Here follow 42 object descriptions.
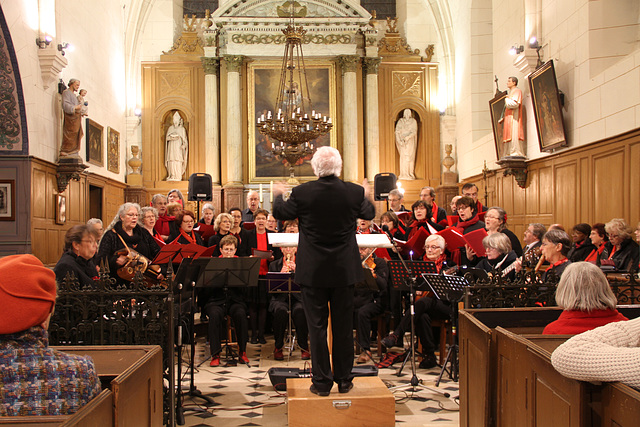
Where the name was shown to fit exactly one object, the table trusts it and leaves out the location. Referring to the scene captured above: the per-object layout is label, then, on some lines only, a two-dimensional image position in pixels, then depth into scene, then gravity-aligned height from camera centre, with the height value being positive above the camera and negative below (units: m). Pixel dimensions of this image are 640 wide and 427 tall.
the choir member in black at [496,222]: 6.12 -0.09
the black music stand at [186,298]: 4.18 -0.66
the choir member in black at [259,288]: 6.97 -0.85
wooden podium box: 3.73 -1.22
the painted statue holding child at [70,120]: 10.18 +1.66
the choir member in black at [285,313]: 6.15 -1.03
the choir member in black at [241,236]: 7.40 -0.26
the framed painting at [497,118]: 10.94 +1.76
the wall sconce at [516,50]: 9.91 +2.70
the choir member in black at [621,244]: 6.15 -0.34
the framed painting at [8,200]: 9.08 +0.27
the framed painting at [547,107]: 8.75 +1.58
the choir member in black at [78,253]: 4.27 -0.26
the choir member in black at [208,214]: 8.17 +0.02
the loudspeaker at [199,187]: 12.61 +0.61
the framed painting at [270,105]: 14.78 +2.71
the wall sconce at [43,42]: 9.58 +2.80
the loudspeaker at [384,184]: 13.27 +0.67
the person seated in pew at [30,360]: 1.84 -0.44
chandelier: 11.09 +1.63
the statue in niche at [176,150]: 14.92 +1.64
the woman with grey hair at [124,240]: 5.48 -0.22
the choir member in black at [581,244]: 6.55 -0.36
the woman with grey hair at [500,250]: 5.43 -0.34
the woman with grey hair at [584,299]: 2.60 -0.38
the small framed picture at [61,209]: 10.07 +0.14
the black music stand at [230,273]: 5.80 -0.56
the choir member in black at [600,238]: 6.71 -0.30
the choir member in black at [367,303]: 6.25 -0.95
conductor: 3.75 -0.26
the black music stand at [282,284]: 5.95 -0.70
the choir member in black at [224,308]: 6.04 -0.97
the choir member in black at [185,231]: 7.10 -0.18
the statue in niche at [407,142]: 15.16 +1.82
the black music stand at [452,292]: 4.93 -0.66
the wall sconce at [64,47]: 9.94 +2.87
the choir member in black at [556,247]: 4.76 -0.28
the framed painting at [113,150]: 13.38 +1.52
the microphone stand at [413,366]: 4.96 -1.26
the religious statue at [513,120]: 10.22 +1.59
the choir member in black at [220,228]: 7.21 -0.15
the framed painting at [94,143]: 11.99 +1.51
